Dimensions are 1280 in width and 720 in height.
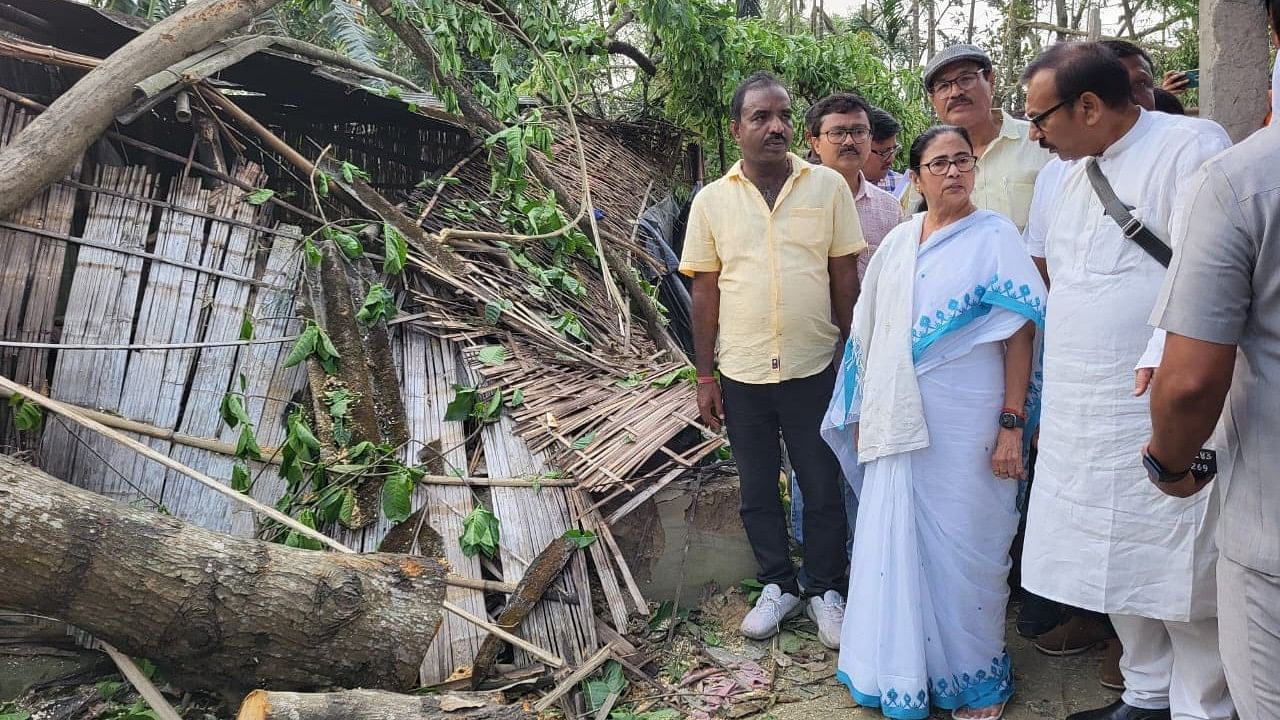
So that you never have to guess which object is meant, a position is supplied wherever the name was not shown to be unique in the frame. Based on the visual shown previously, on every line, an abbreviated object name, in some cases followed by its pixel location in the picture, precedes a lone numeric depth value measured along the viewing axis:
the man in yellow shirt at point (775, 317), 3.08
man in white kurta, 2.18
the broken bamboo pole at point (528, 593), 2.90
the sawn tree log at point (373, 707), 2.14
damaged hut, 3.17
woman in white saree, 2.59
